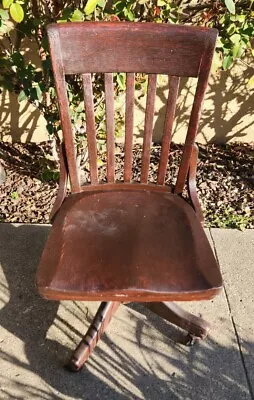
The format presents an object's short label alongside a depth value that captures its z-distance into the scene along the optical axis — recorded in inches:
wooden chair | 60.6
